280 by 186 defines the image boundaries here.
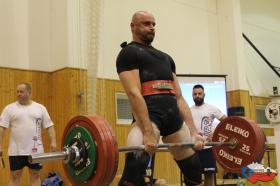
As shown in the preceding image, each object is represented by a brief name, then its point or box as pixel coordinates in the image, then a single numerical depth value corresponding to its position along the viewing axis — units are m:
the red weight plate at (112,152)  2.32
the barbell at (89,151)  2.32
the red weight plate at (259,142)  3.15
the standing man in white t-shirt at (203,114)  5.16
